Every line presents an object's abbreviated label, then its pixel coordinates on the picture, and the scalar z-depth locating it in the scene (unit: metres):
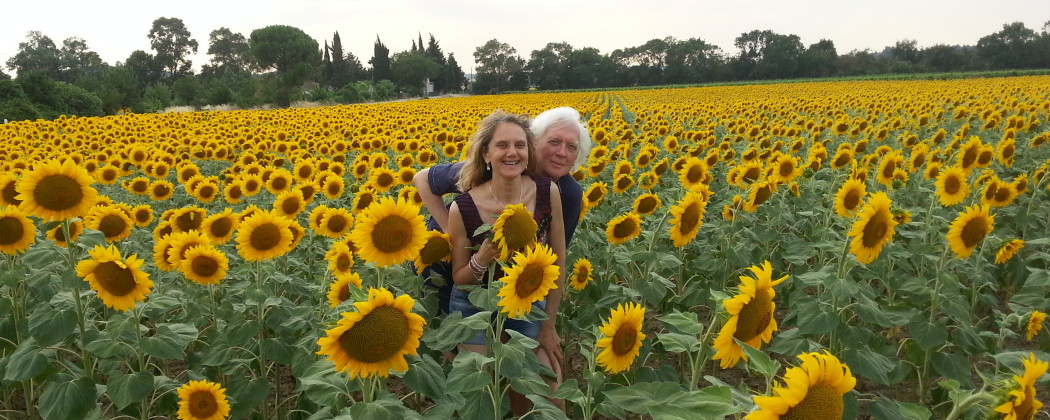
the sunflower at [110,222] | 3.60
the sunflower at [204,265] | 3.04
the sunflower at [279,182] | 5.80
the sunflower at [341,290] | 2.66
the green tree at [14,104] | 22.09
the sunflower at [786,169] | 5.09
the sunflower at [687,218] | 3.37
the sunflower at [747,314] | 1.58
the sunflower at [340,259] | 3.13
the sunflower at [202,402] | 2.64
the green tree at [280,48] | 87.25
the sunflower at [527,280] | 2.10
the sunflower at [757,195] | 3.98
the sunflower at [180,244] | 3.13
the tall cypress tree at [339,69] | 85.00
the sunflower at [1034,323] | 3.11
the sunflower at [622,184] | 5.36
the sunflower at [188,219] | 3.81
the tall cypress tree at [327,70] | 84.50
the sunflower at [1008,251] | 3.45
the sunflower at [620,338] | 2.12
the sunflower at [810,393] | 1.22
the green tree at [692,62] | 81.06
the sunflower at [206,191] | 5.78
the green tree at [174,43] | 104.19
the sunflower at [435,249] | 2.93
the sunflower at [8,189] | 3.32
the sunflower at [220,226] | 3.62
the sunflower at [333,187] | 5.49
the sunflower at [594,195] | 4.57
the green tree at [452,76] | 93.44
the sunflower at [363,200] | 4.62
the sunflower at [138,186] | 6.08
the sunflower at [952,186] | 4.07
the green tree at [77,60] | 95.14
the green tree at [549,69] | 86.96
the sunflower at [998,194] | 4.13
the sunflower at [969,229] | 3.07
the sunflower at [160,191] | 5.92
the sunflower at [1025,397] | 1.27
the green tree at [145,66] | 86.69
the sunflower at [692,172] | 4.84
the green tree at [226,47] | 111.88
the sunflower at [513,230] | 2.31
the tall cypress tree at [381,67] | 88.44
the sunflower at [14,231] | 2.81
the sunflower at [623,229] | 3.66
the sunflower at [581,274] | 3.53
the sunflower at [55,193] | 2.78
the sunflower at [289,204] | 4.26
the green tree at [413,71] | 85.38
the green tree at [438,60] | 94.12
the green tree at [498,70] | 89.00
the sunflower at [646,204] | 4.09
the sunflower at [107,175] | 6.68
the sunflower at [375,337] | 1.73
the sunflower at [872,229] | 2.54
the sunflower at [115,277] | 2.51
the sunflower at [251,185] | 5.75
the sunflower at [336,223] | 3.88
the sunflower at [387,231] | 2.41
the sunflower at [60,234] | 3.29
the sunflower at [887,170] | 4.92
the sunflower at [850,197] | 3.42
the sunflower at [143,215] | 4.62
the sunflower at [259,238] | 3.13
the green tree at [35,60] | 91.89
